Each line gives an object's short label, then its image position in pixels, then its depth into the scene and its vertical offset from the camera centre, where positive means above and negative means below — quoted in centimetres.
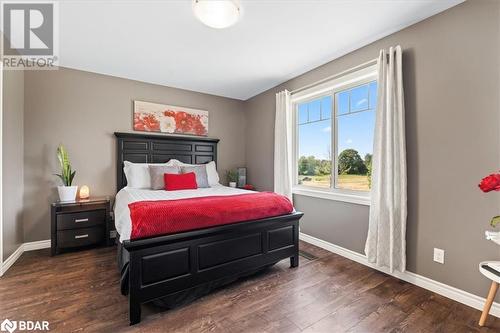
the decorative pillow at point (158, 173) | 323 -11
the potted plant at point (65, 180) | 296 -20
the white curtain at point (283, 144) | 361 +35
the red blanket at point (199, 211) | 175 -42
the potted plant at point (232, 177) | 455 -24
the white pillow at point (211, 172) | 382 -12
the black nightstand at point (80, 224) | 282 -77
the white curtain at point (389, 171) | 221 -6
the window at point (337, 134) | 276 +45
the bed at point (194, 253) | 170 -79
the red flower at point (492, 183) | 135 -11
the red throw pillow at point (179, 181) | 319 -23
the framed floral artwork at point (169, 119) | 375 +83
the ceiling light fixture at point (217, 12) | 178 +127
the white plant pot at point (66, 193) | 296 -37
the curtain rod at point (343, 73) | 253 +117
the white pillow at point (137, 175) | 329 -15
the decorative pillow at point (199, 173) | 358 -12
